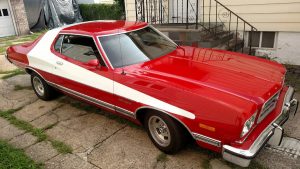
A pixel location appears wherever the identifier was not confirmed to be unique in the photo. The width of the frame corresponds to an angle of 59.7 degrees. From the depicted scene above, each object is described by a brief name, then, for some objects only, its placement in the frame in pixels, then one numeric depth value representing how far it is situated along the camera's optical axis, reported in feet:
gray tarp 53.26
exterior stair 21.58
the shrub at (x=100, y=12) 49.88
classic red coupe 9.30
